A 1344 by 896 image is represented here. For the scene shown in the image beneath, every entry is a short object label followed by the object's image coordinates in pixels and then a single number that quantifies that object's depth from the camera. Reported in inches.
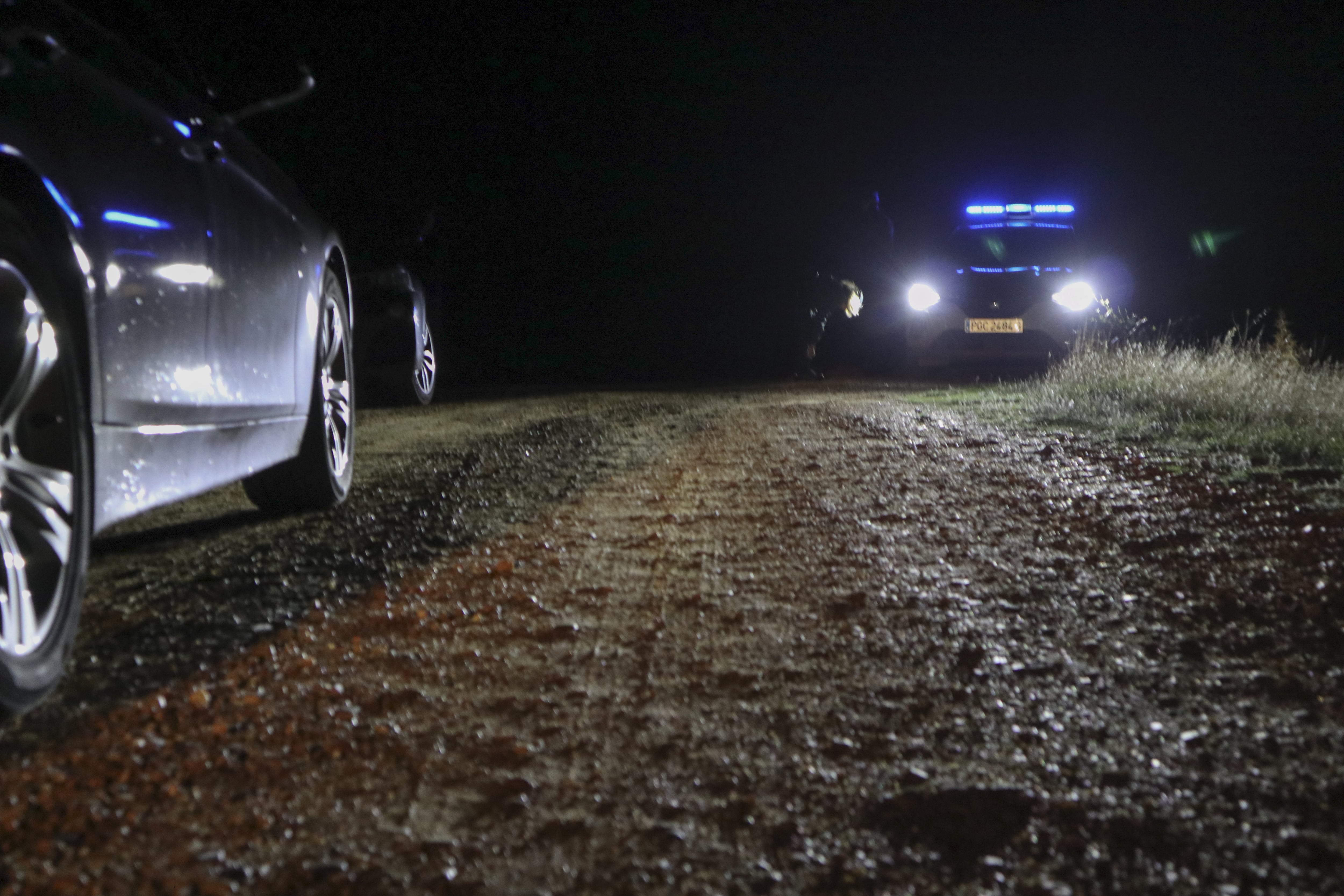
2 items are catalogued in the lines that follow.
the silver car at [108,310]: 98.5
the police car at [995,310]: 518.3
